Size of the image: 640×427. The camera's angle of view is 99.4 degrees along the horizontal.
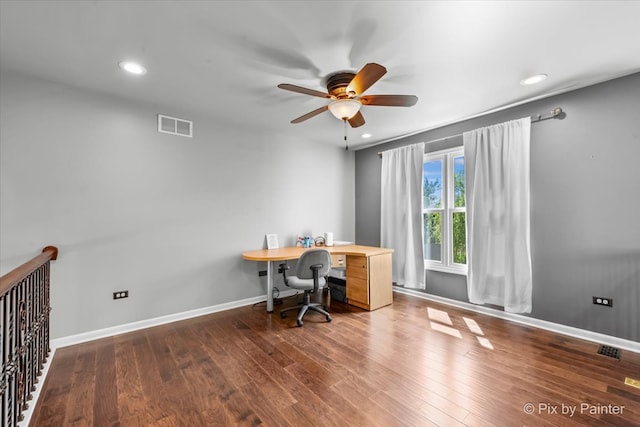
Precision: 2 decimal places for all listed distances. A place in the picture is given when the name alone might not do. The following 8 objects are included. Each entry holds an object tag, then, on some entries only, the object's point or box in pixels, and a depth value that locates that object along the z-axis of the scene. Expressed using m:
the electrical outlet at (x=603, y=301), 2.63
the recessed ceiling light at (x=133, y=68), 2.34
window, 3.85
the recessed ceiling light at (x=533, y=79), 2.56
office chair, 3.15
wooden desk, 3.60
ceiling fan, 2.23
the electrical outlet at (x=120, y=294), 2.93
